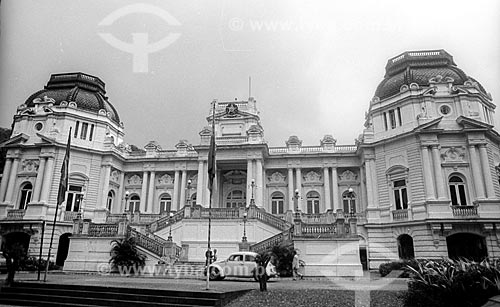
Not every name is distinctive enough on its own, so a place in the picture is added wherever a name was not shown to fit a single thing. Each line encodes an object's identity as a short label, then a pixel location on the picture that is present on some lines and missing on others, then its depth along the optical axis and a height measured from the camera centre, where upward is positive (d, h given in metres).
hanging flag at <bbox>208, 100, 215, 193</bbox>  11.59 +2.94
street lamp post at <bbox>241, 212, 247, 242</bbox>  20.21 +1.81
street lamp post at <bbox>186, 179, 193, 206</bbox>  27.71 +5.14
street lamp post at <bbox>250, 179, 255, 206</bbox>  25.39 +5.10
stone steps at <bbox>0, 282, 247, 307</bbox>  8.08 -1.00
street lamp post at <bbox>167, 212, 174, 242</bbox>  21.41 +2.20
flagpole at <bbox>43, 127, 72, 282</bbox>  14.11 +2.88
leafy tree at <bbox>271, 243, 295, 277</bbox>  16.16 -0.13
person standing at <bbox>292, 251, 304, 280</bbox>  15.57 -0.39
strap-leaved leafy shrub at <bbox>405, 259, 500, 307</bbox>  6.76 -0.50
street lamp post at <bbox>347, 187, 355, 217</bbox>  27.12 +4.54
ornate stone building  20.95 +6.01
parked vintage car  13.84 -0.41
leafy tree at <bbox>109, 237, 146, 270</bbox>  18.03 -0.03
